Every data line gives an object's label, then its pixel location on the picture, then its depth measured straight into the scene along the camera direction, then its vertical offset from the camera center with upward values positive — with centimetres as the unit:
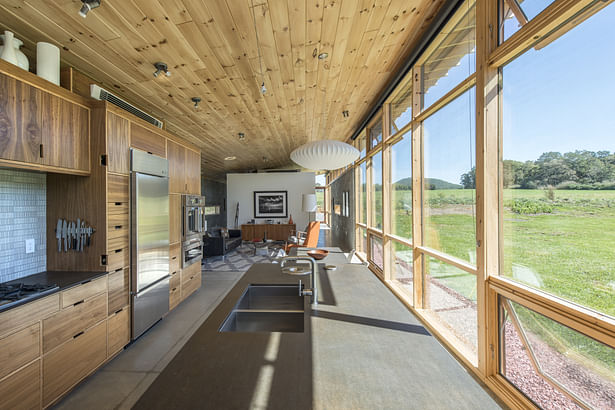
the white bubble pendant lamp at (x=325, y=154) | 271 +59
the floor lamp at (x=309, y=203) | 802 +11
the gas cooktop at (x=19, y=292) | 147 -54
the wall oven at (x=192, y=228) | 349 -31
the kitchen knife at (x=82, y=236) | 218 -24
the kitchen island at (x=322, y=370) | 74 -59
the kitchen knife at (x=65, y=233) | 217 -22
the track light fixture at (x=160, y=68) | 243 +139
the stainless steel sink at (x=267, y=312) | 157 -72
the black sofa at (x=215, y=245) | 621 -96
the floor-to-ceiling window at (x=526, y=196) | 119 +6
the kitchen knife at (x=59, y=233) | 216 -22
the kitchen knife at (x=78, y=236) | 217 -24
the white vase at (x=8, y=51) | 167 +107
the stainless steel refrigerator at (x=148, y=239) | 250 -35
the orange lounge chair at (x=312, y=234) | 527 -61
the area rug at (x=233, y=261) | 545 -133
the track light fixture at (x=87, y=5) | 156 +129
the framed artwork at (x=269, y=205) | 933 +6
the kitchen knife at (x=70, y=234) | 217 -23
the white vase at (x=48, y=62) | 189 +114
